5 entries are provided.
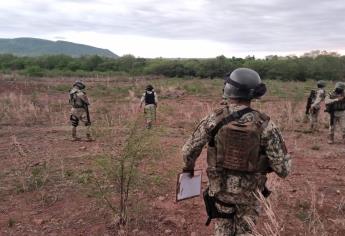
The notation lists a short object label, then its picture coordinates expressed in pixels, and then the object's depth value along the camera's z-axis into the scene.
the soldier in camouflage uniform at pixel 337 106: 10.54
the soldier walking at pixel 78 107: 10.66
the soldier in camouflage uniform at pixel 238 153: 3.17
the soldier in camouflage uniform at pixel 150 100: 13.18
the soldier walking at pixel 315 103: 12.30
